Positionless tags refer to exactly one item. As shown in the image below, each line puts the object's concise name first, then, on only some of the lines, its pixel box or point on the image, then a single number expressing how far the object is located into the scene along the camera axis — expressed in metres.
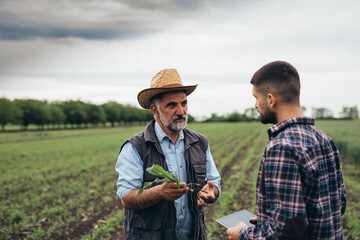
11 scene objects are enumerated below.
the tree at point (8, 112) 53.66
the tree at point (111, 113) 99.05
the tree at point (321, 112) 139.98
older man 2.60
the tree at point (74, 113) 78.62
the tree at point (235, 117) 123.81
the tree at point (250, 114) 108.64
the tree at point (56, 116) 68.06
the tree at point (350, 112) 127.25
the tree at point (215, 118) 128.93
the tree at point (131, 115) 110.54
